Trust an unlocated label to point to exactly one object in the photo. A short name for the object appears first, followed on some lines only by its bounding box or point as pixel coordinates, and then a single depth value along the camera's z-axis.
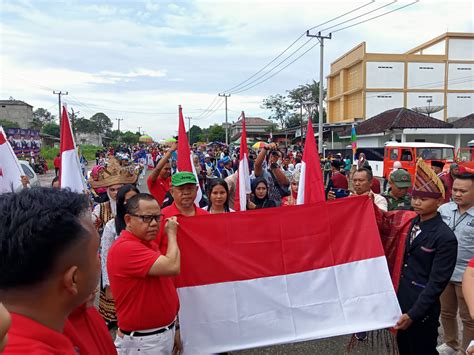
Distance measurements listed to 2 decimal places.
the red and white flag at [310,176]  3.94
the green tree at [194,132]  73.91
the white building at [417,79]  44.69
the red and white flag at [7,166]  4.10
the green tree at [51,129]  77.36
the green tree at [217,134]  62.80
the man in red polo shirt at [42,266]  1.01
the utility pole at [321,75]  22.50
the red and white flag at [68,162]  3.91
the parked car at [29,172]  9.44
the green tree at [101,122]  90.88
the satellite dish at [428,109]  36.56
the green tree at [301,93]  67.19
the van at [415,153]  18.73
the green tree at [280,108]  69.81
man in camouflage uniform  4.37
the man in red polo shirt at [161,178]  5.27
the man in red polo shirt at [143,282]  2.14
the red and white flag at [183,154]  4.49
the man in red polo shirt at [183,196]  3.46
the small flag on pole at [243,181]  4.64
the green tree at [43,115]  89.55
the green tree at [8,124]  61.81
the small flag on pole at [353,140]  17.33
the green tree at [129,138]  94.07
